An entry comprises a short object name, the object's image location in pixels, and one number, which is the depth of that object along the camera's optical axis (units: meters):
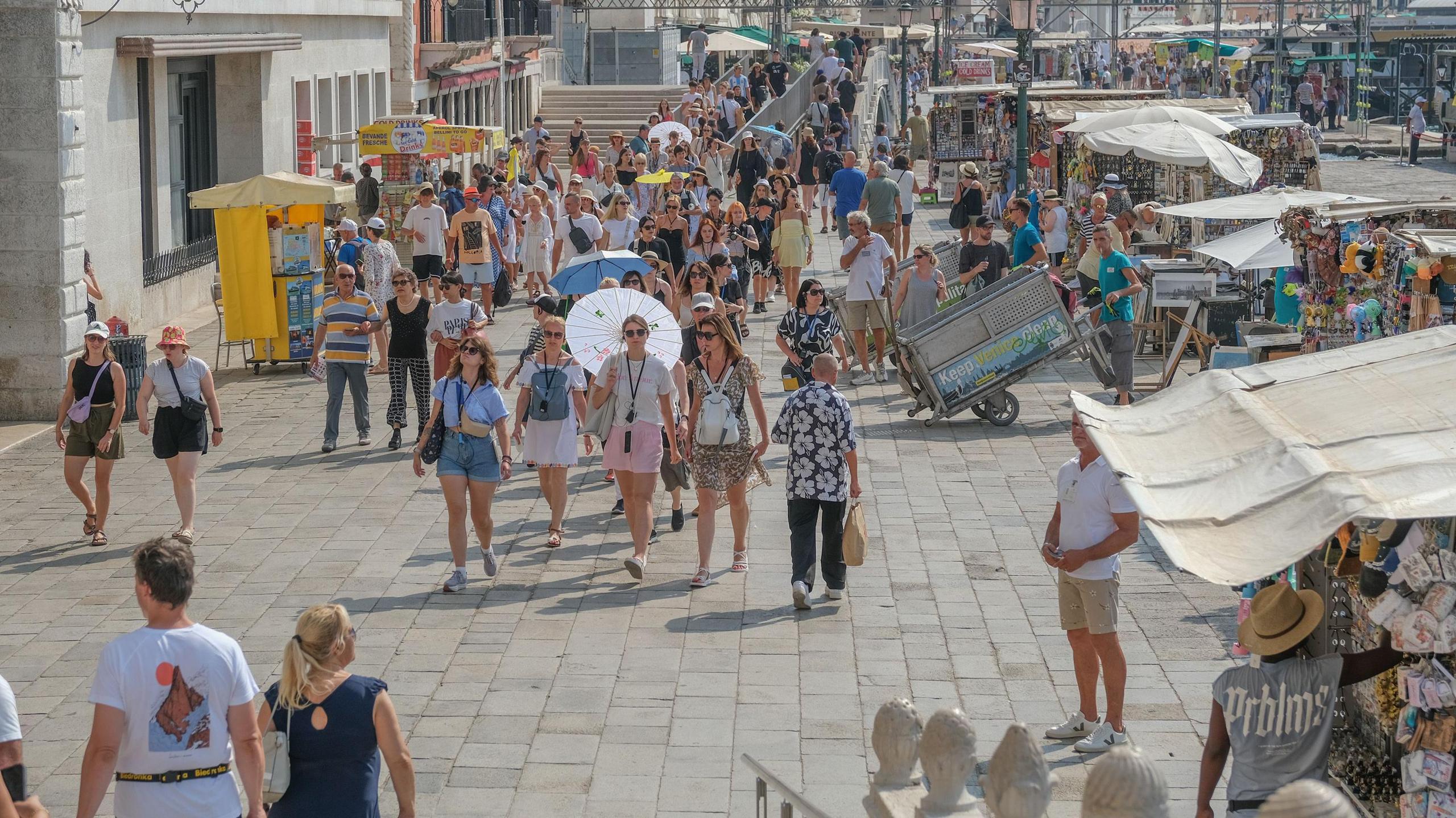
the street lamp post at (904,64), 51.09
